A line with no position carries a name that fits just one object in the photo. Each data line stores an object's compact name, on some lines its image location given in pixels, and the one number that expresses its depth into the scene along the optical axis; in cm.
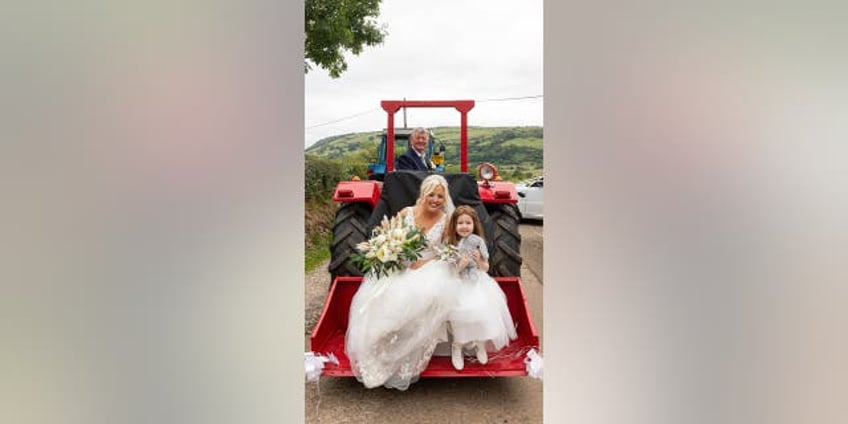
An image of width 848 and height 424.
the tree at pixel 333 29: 468
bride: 229
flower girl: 229
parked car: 743
